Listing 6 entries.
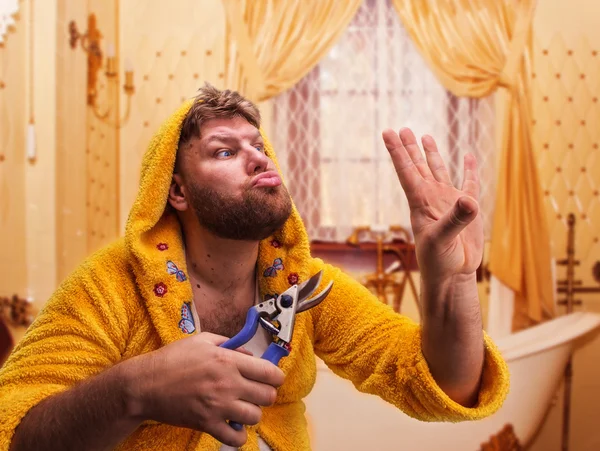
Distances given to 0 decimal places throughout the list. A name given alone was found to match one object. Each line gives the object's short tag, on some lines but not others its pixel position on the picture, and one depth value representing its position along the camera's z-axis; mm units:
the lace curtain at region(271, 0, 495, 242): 2977
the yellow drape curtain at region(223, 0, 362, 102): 2943
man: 708
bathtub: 1933
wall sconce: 2621
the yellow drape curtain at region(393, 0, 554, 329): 2699
